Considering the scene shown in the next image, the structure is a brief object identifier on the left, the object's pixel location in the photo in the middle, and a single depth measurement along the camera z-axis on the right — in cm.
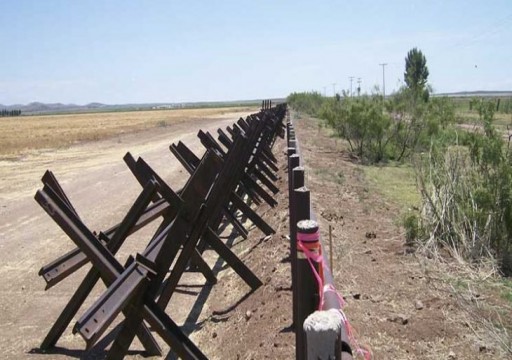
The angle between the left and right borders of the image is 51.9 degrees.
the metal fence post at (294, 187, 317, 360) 212
